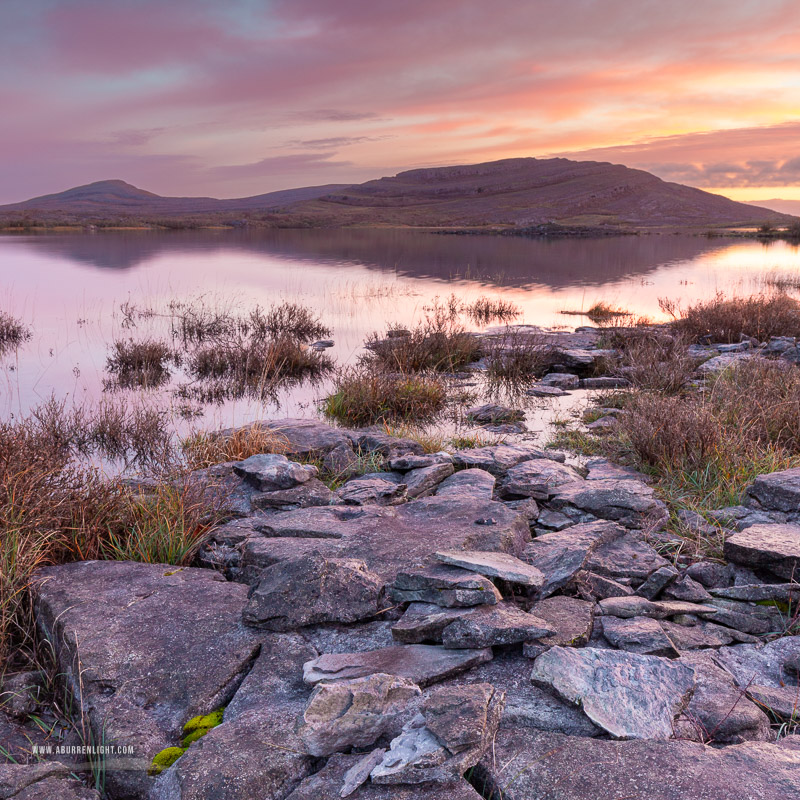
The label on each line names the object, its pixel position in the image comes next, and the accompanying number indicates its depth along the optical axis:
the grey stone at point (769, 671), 2.81
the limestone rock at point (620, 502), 4.91
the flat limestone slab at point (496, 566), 3.37
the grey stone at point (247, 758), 2.29
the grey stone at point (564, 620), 2.99
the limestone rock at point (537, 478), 5.41
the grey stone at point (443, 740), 2.16
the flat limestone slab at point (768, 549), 3.86
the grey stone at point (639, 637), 3.06
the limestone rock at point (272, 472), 5.61
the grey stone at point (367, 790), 2.15
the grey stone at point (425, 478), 5.60
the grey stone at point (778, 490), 4.72
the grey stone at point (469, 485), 5.32
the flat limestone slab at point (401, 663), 2.76
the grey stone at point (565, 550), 3.62
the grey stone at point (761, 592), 3.70
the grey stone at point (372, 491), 5.26
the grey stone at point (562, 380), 10.64
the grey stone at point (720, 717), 2.58
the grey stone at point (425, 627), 3.00
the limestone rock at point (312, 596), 3.24
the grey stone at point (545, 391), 10.13
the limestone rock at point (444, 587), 3.12
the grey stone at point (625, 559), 3.99
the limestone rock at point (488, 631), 2.89
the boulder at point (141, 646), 2.71
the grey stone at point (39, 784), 2.27
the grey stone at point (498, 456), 6.10
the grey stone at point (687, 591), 3.82
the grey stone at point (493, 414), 8.73
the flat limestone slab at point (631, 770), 2.15
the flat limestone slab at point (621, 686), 2.49
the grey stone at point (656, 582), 3.82
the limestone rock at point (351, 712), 2.39
